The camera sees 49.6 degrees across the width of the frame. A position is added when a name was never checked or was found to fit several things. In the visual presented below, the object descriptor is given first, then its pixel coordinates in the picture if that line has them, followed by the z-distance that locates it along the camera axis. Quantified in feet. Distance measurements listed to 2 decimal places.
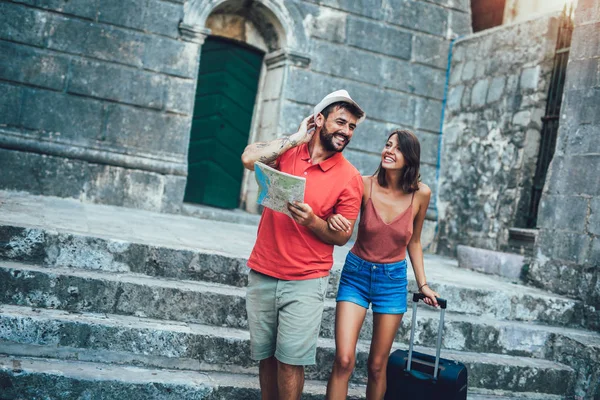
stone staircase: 13.29
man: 11.00
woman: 12.34
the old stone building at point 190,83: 26.13
